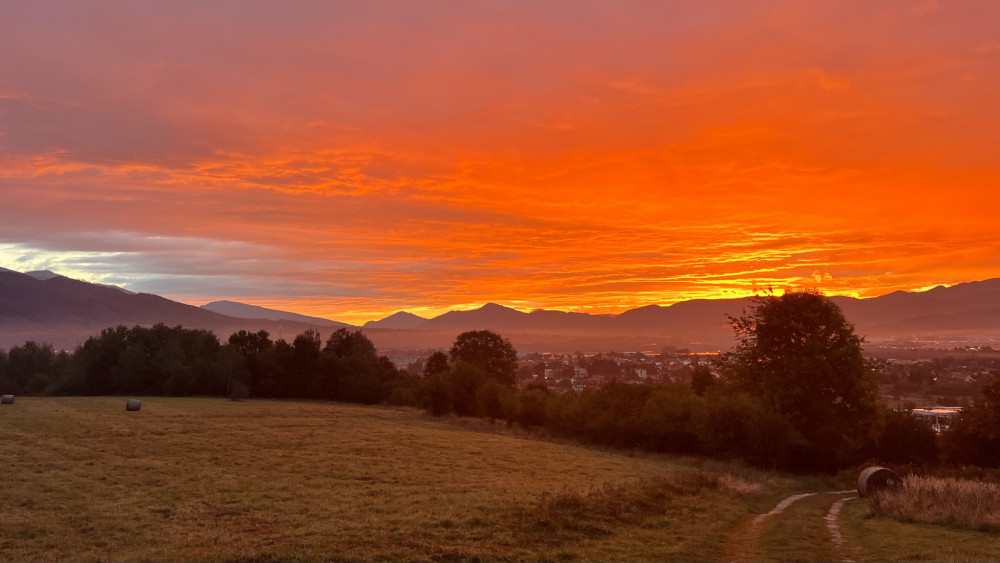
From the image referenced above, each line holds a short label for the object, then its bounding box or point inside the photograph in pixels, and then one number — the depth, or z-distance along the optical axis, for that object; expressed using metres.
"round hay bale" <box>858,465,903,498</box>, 27.69
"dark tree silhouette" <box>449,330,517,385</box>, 125.12
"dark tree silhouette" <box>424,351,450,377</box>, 121.88
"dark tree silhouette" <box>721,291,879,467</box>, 52.19
